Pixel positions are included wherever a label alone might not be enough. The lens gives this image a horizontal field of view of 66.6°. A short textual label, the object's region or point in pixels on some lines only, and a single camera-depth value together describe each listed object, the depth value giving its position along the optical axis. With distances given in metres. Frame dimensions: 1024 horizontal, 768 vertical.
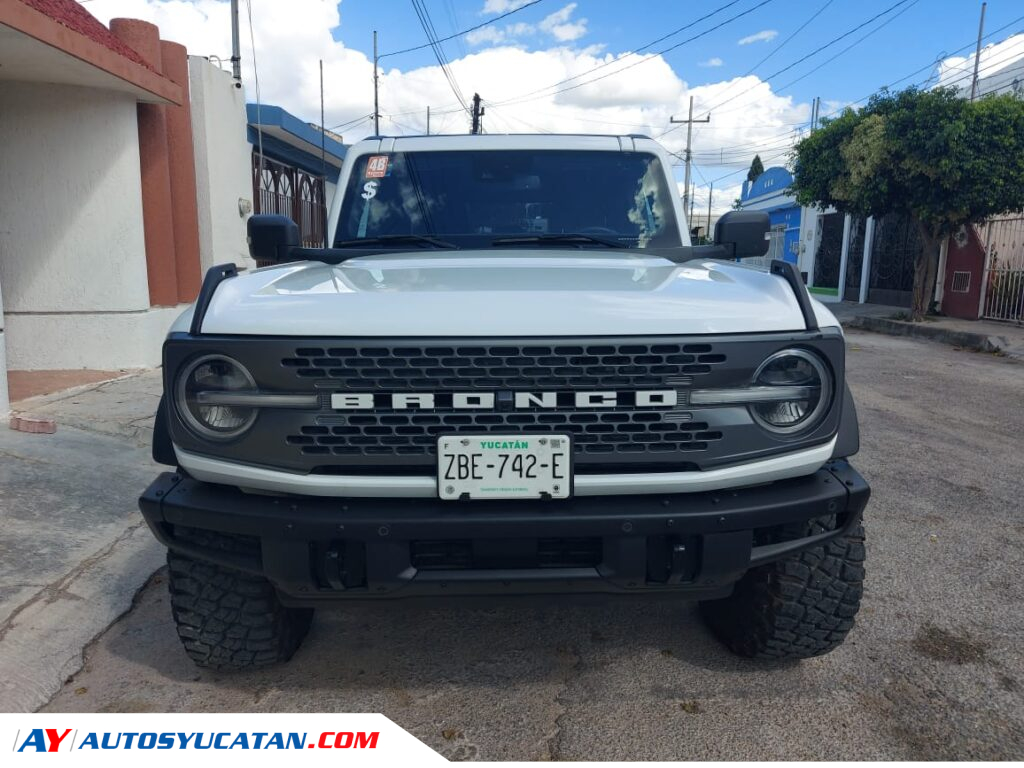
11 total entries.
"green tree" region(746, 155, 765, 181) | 56.00
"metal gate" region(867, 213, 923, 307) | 18.17
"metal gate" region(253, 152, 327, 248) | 13.17
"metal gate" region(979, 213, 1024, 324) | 13.67
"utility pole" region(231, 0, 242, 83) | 12.01
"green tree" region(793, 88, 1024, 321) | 12.48
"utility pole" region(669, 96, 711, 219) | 53.88
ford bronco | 2.00
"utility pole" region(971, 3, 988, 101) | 32.70
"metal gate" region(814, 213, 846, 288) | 23.30
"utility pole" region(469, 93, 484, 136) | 35.09
